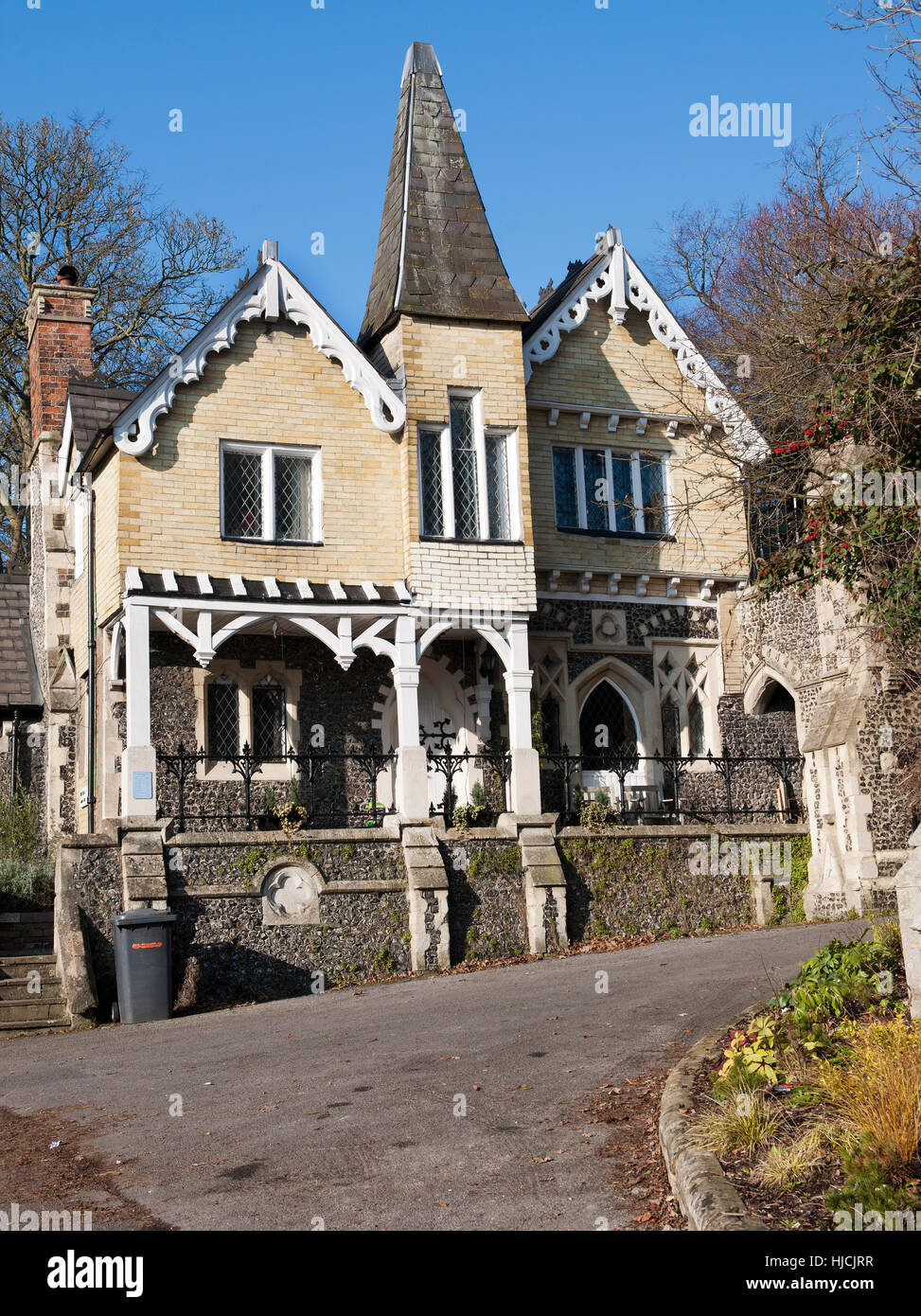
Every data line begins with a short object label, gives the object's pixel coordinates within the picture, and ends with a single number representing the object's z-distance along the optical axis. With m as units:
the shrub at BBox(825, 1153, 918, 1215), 5.69
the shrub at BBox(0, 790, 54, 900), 17.83
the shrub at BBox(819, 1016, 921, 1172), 6.14
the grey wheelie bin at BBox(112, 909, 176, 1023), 14.39
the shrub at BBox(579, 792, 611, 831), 18.19
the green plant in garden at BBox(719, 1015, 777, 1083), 7.61
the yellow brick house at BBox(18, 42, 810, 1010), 17.61
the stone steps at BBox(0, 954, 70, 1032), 14.25
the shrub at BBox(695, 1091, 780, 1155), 6.78
